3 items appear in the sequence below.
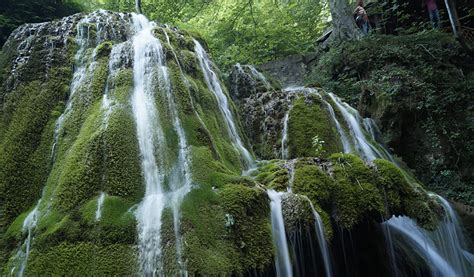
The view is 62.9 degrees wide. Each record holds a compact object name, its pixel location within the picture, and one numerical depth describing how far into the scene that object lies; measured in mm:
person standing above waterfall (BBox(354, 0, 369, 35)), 13594
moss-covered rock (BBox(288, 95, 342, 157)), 7531
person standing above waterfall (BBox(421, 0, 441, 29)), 13078
